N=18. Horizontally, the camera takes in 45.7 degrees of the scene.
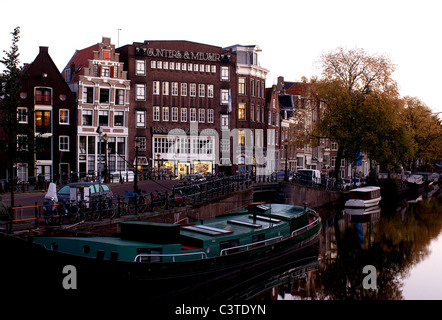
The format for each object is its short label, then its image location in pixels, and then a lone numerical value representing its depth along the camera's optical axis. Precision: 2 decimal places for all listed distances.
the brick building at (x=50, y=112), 54.28
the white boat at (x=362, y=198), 52.62
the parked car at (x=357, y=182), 64.49
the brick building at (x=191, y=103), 63.84
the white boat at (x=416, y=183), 77.38
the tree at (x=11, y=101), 28.64
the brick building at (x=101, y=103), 58.56
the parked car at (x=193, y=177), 50.56
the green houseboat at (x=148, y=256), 18.89
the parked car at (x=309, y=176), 53.49
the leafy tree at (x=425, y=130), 91.25
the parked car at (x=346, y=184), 61.56
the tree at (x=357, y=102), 56.97
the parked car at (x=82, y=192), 27.40
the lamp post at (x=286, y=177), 51.50
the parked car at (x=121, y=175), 48.16
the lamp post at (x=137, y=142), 38.03
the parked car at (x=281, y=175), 57.46
